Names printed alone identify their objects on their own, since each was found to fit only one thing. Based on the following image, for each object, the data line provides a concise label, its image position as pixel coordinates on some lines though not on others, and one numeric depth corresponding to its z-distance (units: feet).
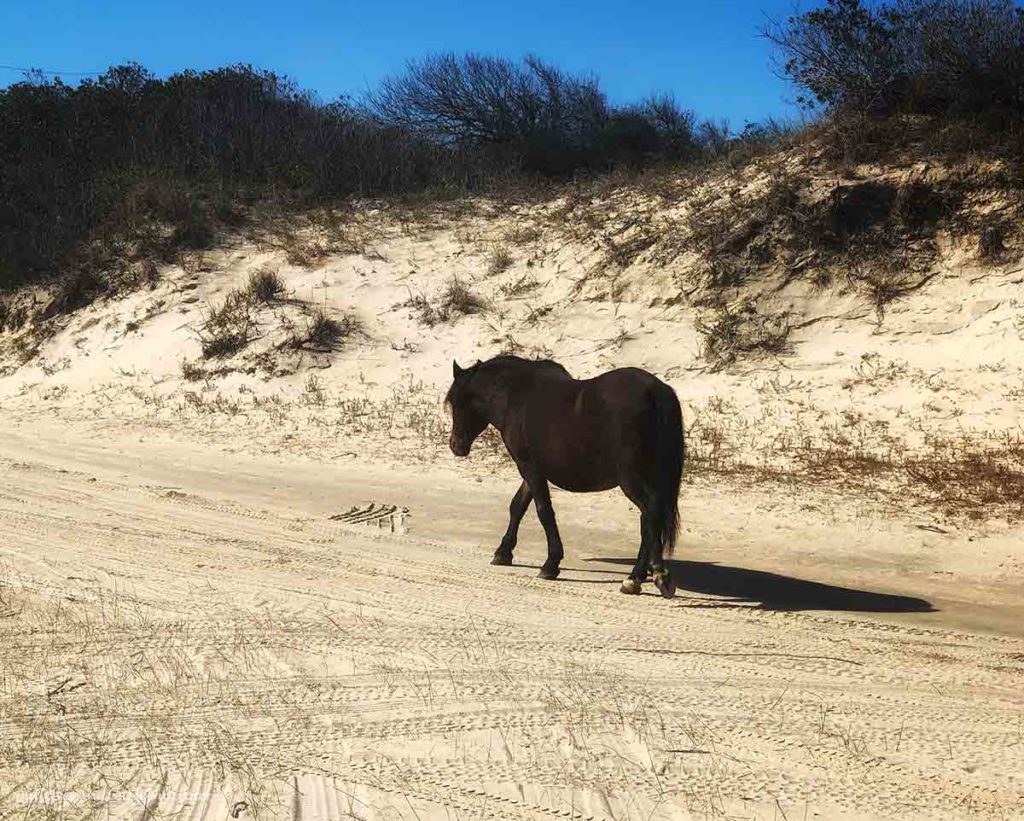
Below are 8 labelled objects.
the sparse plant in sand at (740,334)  54.85
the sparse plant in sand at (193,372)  62.69
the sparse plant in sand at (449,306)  64.80
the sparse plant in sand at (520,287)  66.03
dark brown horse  27.30
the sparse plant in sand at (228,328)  65.00
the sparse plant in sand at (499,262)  68.80
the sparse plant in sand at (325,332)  63.62
